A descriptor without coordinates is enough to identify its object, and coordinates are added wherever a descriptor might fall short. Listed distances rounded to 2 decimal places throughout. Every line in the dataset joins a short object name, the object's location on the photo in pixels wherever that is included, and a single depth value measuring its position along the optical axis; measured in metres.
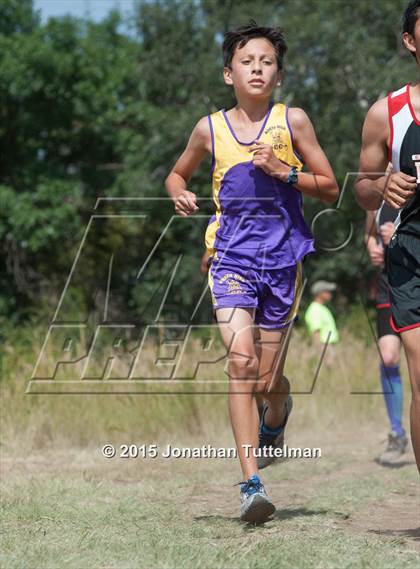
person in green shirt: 23.87
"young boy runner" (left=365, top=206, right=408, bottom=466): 14.97
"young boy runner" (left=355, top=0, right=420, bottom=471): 8.46
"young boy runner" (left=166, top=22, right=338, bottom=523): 9.94
